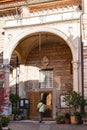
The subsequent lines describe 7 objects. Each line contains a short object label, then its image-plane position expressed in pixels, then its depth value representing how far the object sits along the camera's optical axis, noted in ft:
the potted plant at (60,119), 66.90
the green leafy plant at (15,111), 77.71
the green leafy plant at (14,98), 80.57
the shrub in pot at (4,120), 57.66
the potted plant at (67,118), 67.07
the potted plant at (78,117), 65.82
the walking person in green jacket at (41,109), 72.84
